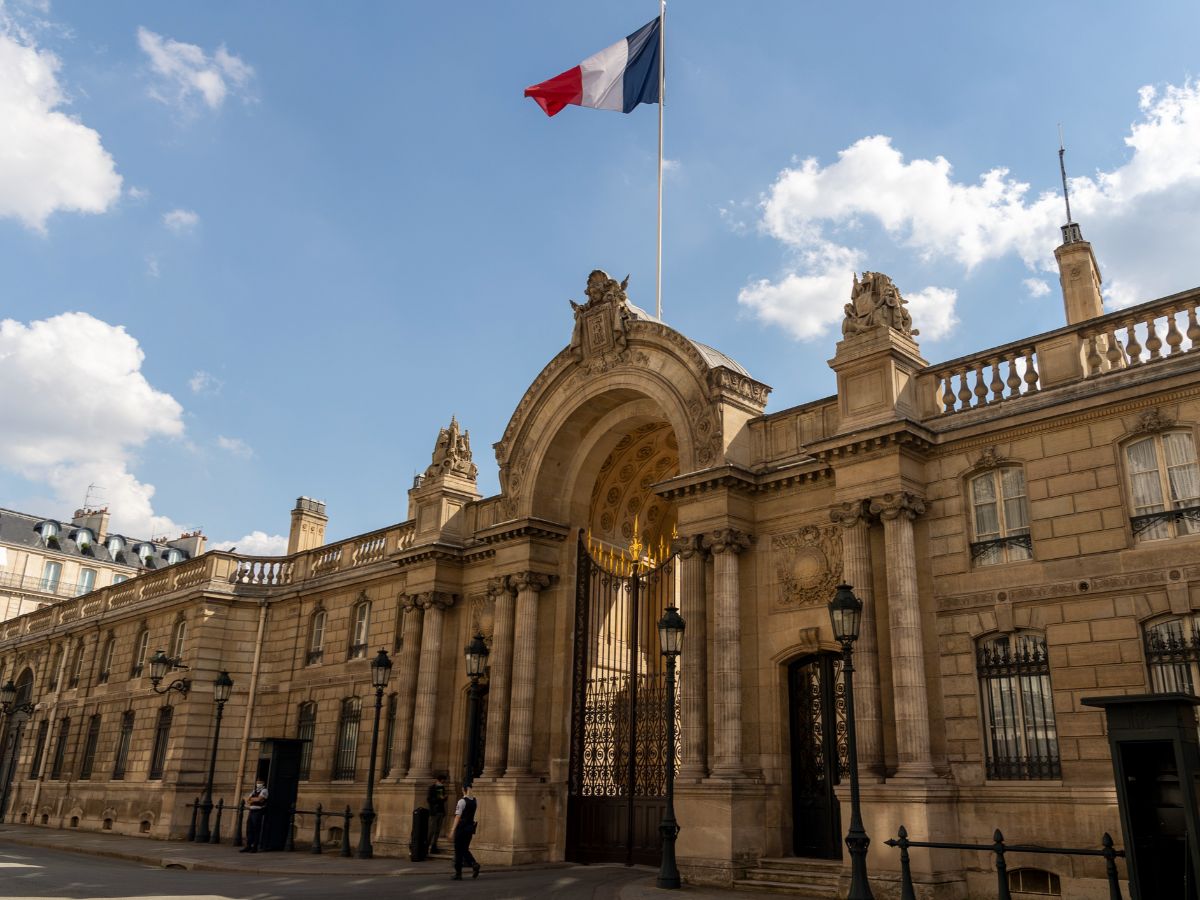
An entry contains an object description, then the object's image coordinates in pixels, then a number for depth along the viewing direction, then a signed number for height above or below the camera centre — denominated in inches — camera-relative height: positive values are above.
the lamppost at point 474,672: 859.4 +86.7
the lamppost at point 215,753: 1114.7 +17.7
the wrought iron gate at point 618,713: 833.5 +56.7
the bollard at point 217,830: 1112.2 -65.9
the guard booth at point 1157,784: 441.1 +4.5
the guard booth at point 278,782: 991.6 -10.5
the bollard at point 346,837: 927.0 -57.8
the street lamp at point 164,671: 1165.7 +110.4
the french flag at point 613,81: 1029.8 +698.8
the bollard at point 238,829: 1059.1 -62.0
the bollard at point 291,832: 1015.0 -60.5
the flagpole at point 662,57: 1040.2 +731.3
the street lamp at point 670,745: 645.9 +22.9
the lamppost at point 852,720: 489.7 +33.7
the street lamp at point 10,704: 1541.6 +96.3
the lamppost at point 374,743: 895.1 +26.9
